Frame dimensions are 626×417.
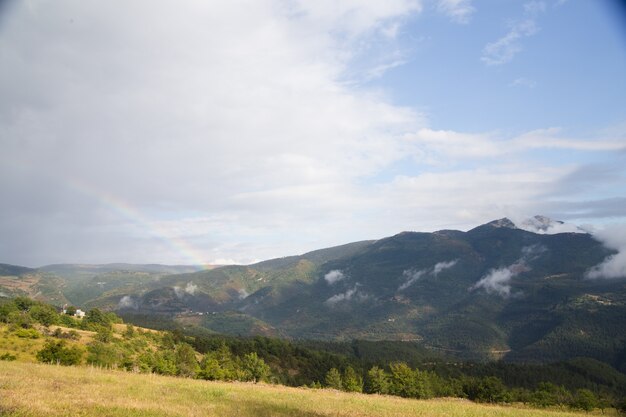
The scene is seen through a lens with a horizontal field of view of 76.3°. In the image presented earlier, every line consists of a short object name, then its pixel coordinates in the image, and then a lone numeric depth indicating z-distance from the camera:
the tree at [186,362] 71.69
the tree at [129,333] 112.38
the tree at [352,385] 103.69
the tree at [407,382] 91.12
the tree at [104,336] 92.92
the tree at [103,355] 64.19
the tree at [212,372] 67.79
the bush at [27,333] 71.86
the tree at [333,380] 115.12
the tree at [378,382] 105.88
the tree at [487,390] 80.50
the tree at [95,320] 113.31
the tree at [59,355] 55.19
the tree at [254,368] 103.88
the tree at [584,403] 57.79
